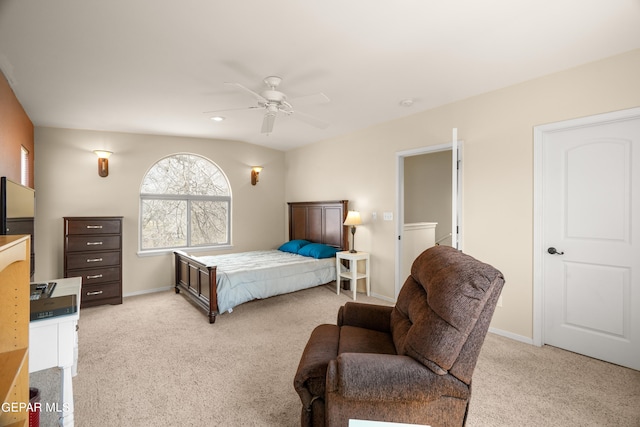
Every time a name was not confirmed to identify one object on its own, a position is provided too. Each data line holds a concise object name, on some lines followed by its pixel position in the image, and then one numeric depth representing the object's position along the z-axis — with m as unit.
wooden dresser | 3.82
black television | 1.74
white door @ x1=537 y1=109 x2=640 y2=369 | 2.39
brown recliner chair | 1.34
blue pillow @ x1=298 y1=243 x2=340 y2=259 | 4.55
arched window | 4.79
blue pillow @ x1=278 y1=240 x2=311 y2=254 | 5.07
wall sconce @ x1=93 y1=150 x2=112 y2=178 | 4.24
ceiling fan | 2.65
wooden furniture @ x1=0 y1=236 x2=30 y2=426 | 1.09
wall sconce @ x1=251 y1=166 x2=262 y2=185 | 5.57
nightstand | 4.20
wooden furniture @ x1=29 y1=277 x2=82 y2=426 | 1.49
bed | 3.42
